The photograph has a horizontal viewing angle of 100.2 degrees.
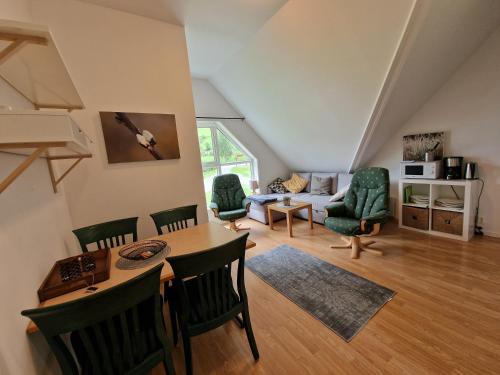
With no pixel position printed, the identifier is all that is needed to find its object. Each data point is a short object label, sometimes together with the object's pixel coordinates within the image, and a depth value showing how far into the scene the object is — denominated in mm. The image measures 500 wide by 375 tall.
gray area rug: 1723
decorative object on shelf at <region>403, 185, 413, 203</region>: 3264
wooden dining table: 1064
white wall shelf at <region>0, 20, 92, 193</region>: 616
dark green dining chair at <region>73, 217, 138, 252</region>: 1642
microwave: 2887
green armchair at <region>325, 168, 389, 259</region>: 2500
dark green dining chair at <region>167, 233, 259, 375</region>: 1120
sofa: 3859
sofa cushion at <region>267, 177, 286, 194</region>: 4895
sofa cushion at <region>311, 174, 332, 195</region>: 4277
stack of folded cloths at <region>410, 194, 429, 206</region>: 3071
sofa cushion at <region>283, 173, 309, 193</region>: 4718
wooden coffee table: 3414
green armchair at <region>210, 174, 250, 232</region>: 3775
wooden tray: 1039
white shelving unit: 2670
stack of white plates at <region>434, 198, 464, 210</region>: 2785
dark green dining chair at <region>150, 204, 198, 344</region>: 1961
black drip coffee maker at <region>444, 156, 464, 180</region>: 2775
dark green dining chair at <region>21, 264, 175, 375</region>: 761
